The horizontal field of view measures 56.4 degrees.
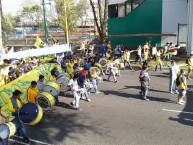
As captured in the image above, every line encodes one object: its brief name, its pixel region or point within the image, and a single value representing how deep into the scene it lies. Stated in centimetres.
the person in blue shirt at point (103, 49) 1582
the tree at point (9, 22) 3667
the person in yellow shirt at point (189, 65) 1055
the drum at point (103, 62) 1221
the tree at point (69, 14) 3068
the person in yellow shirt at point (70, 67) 1013
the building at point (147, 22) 1605
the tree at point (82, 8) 3689
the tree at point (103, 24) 1826
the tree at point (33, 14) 3741
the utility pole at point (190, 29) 1430
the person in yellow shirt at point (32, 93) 689
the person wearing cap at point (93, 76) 897
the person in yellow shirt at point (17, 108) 575
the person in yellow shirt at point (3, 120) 494
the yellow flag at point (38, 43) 1308
